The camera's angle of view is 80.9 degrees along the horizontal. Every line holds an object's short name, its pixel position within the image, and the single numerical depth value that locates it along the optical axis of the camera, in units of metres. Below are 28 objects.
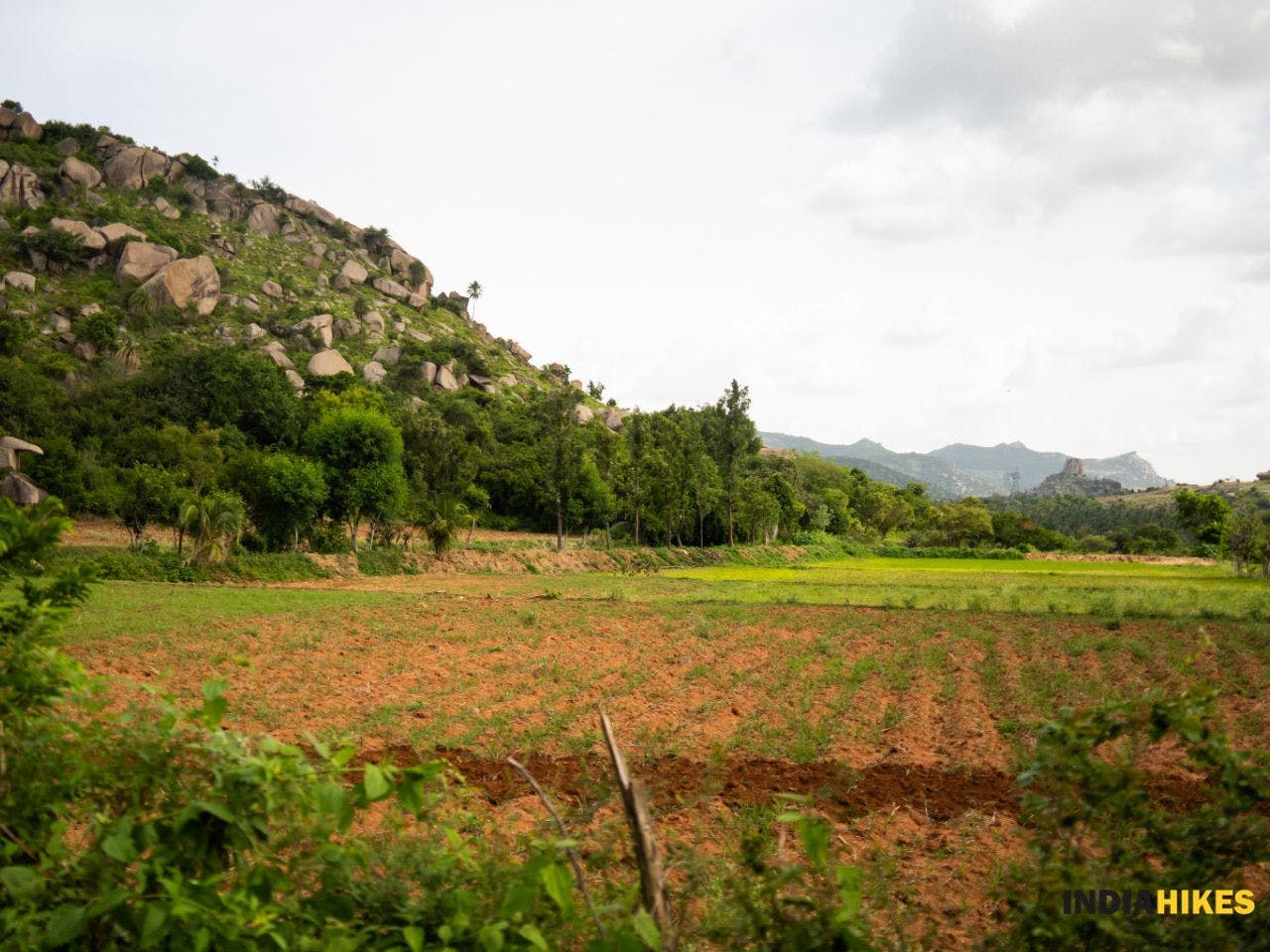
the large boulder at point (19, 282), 69.44
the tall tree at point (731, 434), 66.94
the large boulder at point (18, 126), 96.00
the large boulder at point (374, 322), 101.88
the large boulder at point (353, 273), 120.35
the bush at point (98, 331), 64.94
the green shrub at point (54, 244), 75.88
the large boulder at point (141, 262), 79.75
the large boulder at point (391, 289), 124.69
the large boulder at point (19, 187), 85.25
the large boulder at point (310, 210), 132.88
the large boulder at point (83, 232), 79.62
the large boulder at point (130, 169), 101.38
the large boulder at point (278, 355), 74.94
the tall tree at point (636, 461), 61.22
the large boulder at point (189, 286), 77.88
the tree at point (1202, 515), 71.50
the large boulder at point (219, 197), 113.31
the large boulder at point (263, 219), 119.31
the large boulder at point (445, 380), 91.50
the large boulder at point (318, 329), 86.56
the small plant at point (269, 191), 128.25
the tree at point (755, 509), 70.69
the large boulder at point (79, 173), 93.12
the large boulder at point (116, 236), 82.67
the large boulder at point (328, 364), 78.00
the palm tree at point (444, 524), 42.41
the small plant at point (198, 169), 113.81
